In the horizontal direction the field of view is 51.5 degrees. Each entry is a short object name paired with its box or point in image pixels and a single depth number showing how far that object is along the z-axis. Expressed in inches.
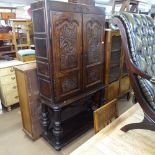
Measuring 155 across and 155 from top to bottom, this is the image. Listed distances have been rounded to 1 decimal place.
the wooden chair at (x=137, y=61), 47.9
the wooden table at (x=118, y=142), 46.0
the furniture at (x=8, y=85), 109.6
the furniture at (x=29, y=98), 77.1
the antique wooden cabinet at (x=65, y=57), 63.5
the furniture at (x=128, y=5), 98.2
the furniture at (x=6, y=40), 141.7
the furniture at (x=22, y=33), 137.3
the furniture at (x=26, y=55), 121.9
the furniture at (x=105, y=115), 53.8
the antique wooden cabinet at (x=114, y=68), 95.0
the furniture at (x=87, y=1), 73.0
